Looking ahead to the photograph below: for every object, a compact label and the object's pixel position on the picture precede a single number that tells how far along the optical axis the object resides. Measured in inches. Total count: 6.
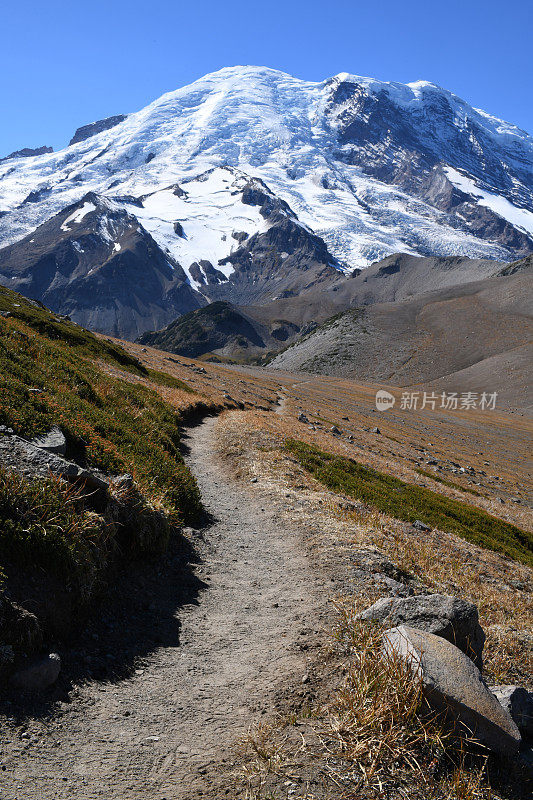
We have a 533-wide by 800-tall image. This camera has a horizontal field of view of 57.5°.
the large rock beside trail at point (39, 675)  238.5
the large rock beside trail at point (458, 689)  226.8
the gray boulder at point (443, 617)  287.3
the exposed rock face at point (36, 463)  337.3
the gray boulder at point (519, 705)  248.2
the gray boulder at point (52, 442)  391.5
